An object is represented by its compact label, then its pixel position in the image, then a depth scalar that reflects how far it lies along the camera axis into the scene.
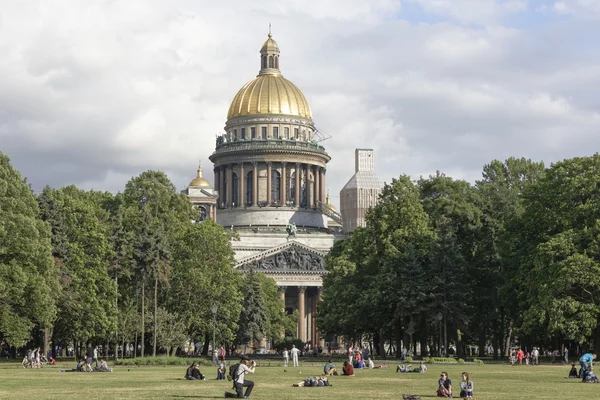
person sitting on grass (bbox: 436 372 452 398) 37.84
